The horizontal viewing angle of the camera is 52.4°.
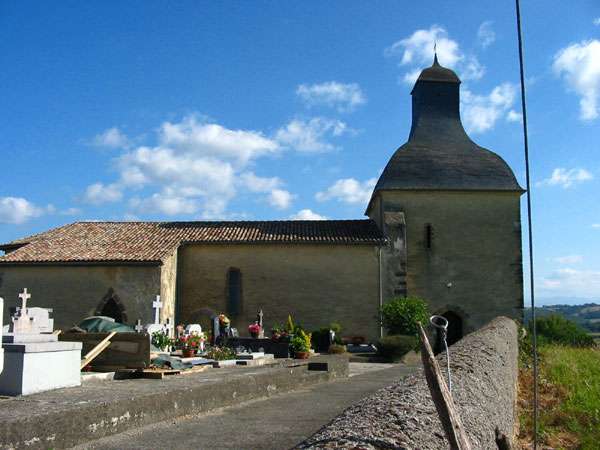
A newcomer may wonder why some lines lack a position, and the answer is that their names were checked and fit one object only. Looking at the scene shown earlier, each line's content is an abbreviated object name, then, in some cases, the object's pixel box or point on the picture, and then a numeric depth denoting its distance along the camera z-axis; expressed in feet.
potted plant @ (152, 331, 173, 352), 41.29
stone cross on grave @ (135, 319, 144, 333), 46.26
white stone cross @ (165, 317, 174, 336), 51.03
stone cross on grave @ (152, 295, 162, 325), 60.34
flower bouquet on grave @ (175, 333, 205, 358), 41.78
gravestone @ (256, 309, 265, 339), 75.41
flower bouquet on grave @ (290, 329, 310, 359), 53.57
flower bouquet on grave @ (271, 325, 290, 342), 56.11
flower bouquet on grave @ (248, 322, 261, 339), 65.26
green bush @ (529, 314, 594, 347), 142.72
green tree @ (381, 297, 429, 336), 77.61
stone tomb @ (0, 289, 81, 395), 22.71
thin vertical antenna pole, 15.79
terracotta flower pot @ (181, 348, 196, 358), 41.46
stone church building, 79.71
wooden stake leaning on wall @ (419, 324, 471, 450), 9.35
